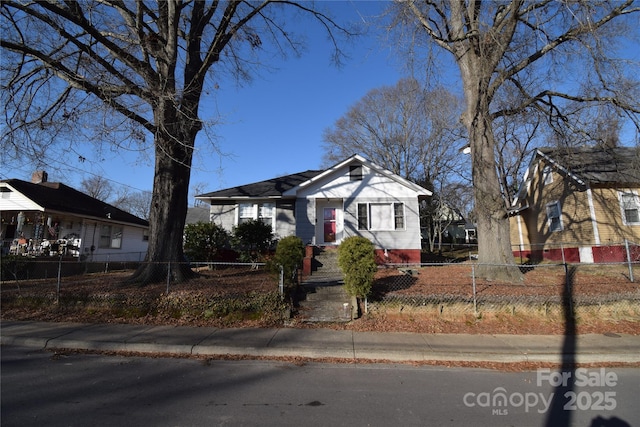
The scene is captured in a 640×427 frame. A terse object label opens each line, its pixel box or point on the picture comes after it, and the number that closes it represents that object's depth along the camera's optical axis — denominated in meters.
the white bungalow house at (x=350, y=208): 15.37
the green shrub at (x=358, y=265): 7.22
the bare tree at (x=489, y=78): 9.12
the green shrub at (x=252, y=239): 13.95
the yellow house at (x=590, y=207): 14.48
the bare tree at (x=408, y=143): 27.61
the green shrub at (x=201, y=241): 13.35
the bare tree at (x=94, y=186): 45.31
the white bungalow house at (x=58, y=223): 15.91
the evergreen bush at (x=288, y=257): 8.04
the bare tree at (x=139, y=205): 61.62
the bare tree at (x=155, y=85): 8.16
